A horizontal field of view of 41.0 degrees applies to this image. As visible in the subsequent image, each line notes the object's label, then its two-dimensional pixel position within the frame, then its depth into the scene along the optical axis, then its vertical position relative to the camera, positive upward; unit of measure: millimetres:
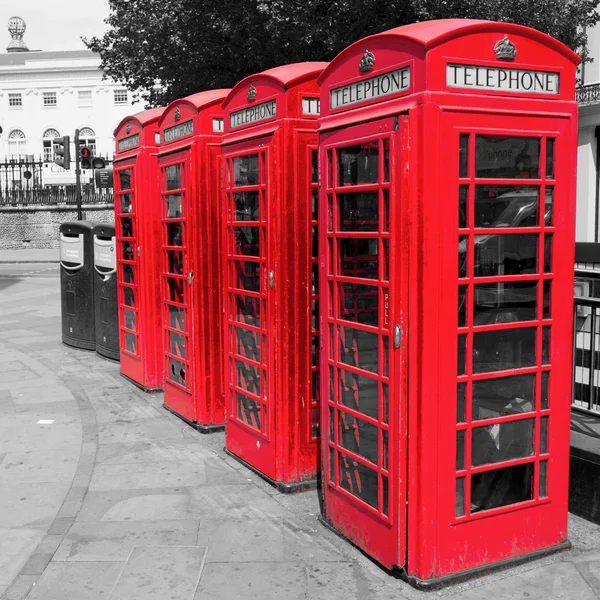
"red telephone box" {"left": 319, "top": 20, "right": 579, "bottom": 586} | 3877 -346
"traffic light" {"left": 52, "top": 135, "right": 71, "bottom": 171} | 21938 +1822
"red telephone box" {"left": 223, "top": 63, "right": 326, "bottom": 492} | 5285 -304
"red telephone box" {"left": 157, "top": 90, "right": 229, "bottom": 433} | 6801 -257
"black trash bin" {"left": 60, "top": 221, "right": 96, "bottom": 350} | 10977 -893
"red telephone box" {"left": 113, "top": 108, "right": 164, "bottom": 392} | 8383 -284
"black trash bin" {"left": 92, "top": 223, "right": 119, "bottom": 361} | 10258 -920
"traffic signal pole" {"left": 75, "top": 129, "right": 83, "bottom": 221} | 22625 +1510
